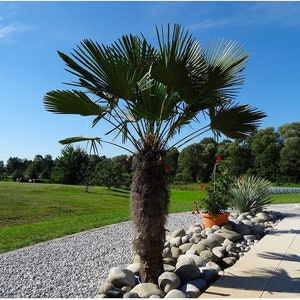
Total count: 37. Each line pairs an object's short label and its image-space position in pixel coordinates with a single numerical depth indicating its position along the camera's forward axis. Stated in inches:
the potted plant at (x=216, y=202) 218.5
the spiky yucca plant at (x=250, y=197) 290.0
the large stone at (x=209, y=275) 125.2
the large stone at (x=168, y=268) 135.5
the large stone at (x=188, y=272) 124.4
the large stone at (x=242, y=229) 205.0
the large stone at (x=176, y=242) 184.2
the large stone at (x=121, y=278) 119.7
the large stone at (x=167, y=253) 157.7
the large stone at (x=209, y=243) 168.3
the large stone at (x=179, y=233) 198.4
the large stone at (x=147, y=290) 109.8
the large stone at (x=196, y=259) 141.3
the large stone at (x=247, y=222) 224.8
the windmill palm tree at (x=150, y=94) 115.5
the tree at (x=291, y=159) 1191.3
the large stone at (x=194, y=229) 207.0
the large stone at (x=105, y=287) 114.4
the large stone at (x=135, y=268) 133.4
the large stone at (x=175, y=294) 104.9
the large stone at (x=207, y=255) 149.4
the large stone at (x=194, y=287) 110.2
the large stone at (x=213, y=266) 136.4
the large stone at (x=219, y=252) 155.2
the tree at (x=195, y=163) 1300.0
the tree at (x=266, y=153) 1207.5
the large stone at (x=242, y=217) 251.1
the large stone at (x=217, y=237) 178.0
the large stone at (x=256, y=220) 252.5
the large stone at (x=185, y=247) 171.0
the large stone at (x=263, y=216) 265.7
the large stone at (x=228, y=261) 150.2
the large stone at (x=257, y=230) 210.7
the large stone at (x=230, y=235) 191.1
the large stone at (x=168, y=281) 114.9
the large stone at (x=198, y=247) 160.2
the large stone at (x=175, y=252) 164.9
